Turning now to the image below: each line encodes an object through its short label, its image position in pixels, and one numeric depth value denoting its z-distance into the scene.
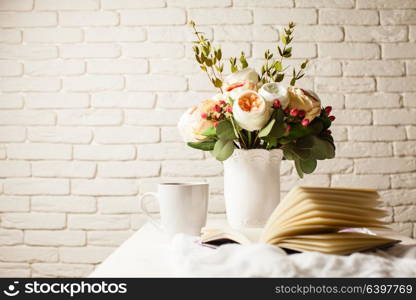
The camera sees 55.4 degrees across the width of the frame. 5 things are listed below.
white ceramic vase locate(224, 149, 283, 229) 0.89
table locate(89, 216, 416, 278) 0.57
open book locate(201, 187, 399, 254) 0.58
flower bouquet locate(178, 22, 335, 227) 0.83
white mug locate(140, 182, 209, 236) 0.81
